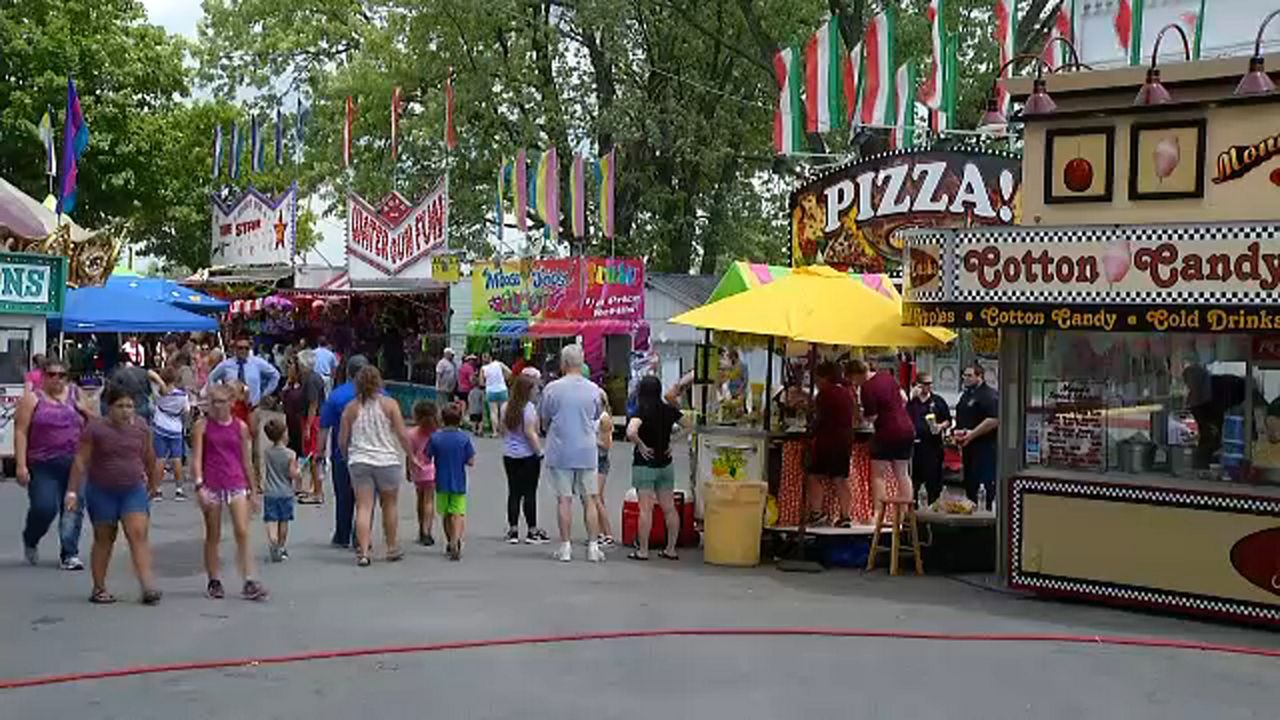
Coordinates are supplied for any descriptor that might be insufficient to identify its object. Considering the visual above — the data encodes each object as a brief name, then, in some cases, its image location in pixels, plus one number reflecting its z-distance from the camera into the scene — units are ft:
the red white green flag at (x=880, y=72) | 66.85
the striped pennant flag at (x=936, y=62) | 71.72
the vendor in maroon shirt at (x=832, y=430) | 42.27
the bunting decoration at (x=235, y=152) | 135.74
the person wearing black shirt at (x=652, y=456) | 41.60
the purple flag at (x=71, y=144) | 76.43
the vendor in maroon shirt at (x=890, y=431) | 43.34
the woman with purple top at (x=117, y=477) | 32.42
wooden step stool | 40.24
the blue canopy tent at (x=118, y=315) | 73.61
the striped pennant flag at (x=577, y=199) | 93.91
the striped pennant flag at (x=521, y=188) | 98.53
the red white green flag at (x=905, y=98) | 67.46
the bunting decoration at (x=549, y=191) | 97.25
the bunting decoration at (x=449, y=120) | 111.14
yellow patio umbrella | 41.83
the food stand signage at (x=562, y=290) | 89.15
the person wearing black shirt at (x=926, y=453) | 52.42
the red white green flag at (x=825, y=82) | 69.87
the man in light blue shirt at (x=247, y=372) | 55.47
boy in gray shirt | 39.81
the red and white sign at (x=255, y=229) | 121.08
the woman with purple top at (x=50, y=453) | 37.99
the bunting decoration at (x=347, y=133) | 121.49
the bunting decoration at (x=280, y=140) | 130.72
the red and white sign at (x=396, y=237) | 97.81
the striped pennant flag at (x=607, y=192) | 94.22
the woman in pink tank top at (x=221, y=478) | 33.78
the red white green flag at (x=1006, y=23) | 72.54
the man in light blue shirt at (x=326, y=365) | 78.69
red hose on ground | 28.50
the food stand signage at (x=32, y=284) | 60.18
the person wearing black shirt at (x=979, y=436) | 48.24
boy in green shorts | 41.39
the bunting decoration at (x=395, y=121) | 117.08
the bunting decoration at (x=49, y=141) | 95.86
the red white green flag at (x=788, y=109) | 70.69
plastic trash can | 41.50
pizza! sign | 45.68
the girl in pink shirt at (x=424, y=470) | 43.34
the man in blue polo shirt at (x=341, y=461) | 42.68
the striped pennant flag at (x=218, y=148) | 139.54
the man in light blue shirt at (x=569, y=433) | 41.29
